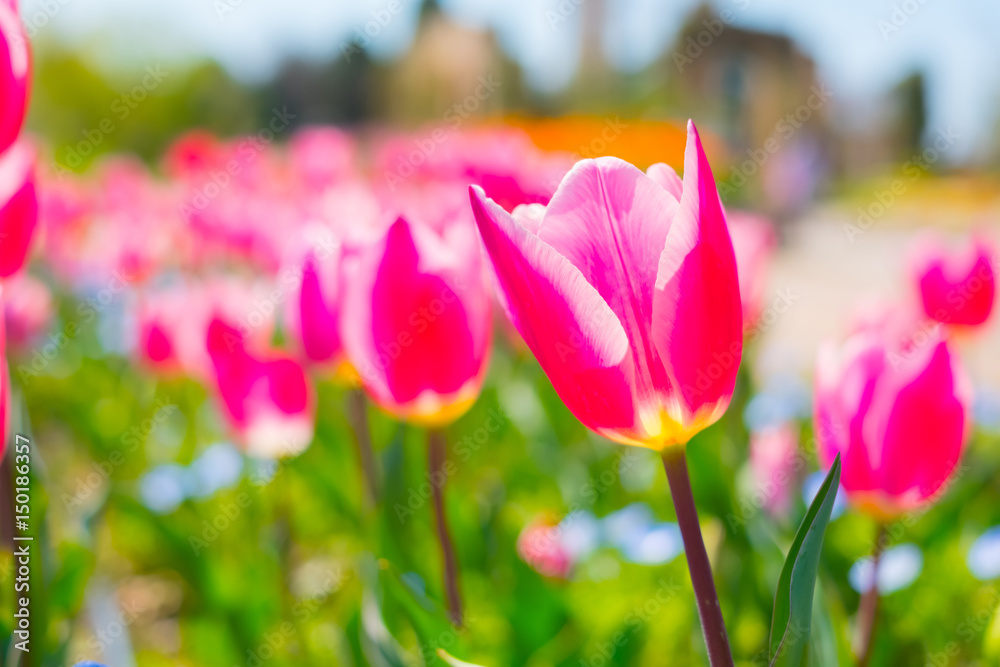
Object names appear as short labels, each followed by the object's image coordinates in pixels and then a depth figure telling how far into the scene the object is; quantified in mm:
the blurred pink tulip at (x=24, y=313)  1322
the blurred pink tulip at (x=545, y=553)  837
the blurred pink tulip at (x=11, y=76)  624
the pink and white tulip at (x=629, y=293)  586
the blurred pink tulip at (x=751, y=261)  842
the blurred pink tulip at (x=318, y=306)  749
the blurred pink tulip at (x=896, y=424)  663
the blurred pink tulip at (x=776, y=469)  818
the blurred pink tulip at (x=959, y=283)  801
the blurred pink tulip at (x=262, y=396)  836
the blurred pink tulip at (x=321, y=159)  2565
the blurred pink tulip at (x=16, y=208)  654
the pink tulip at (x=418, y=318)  695
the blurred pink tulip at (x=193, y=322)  881
